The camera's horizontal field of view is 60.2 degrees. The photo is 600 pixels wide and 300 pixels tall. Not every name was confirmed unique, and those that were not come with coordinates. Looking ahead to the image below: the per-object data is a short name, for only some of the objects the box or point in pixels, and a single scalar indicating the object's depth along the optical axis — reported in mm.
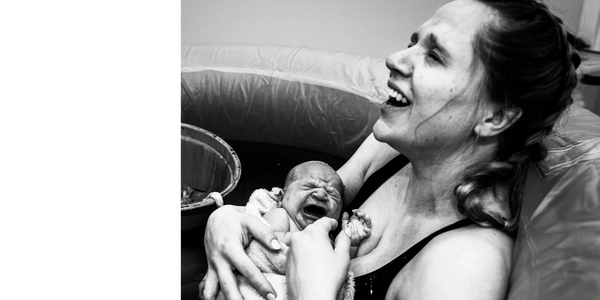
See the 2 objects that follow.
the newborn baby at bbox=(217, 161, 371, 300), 1302
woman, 966
